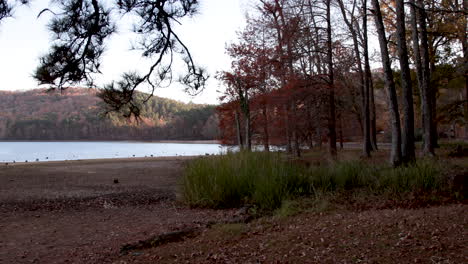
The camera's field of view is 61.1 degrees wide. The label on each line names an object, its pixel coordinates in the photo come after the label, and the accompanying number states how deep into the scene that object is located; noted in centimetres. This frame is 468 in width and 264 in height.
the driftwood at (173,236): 528
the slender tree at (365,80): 1514
